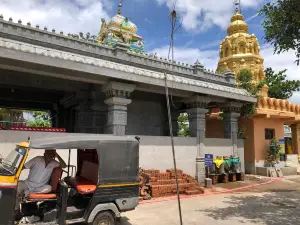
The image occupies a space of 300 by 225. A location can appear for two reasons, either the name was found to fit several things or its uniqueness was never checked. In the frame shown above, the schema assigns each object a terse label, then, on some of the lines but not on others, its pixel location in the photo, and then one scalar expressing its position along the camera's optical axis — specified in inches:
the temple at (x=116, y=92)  347.6
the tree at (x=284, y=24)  291.9
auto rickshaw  180.9
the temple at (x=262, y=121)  641.0
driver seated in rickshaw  189.8
